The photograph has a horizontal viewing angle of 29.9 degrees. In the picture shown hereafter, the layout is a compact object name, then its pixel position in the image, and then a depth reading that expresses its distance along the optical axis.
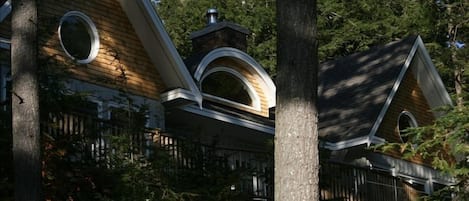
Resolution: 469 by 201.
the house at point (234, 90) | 14.72
